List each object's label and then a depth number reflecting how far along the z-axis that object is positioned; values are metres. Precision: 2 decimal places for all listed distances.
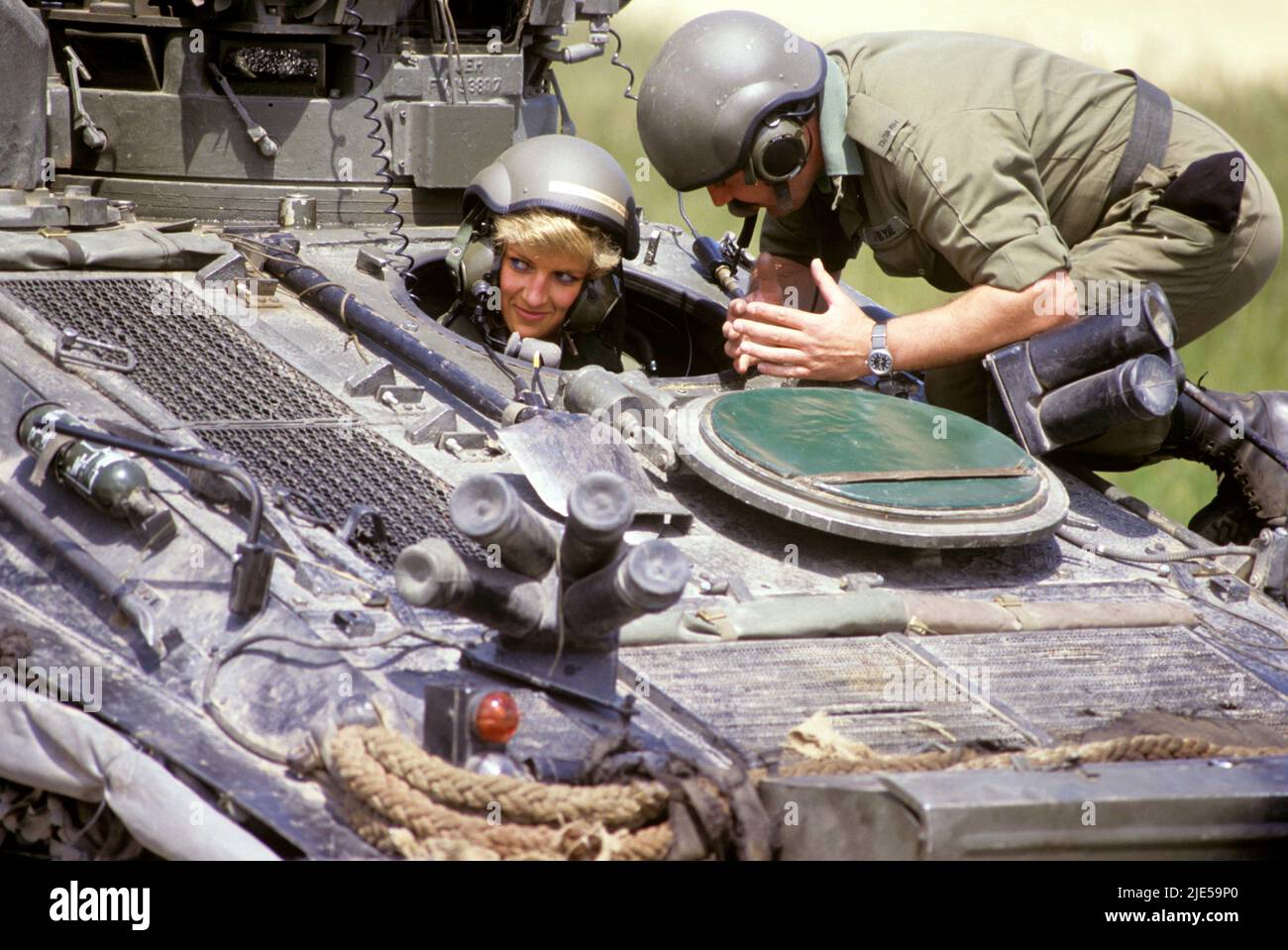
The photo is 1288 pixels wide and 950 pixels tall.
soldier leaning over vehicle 5.54
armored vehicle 3.67
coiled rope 3.55
